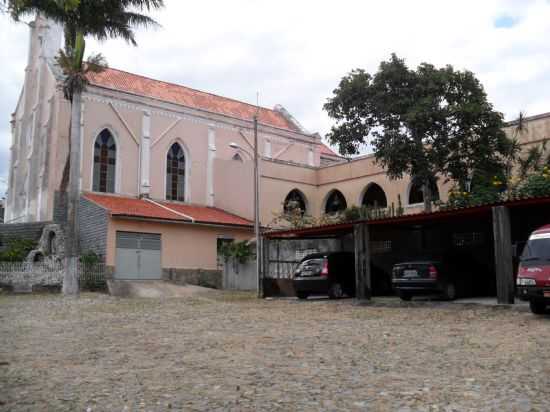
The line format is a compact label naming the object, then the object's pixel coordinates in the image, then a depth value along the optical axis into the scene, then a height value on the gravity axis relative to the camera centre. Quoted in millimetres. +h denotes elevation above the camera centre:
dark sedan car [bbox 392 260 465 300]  16109 -7
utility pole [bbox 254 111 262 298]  21641 +1737
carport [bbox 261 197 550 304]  14922 +1383
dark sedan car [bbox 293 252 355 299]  19219 +152
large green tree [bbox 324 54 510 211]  21734 +5886
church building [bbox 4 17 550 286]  27734 +5881
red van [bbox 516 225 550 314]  11758 +116
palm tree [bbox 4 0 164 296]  22516 +8860
